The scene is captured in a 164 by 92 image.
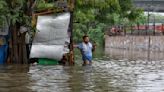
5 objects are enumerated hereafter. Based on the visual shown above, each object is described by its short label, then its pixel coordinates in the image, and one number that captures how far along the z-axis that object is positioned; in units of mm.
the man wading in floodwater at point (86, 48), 22031
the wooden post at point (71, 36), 22253
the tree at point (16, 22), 20469
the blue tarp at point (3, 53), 22359
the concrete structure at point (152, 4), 83706
